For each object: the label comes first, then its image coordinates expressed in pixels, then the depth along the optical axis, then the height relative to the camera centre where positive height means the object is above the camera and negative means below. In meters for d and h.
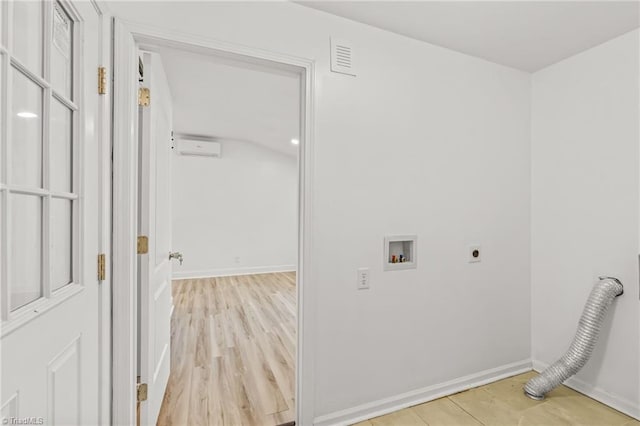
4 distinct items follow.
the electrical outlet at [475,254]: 2.24 -0.29
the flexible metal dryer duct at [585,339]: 1.96 -0.79
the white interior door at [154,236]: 1.57 -0.13
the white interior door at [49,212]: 0.80 +0.00
